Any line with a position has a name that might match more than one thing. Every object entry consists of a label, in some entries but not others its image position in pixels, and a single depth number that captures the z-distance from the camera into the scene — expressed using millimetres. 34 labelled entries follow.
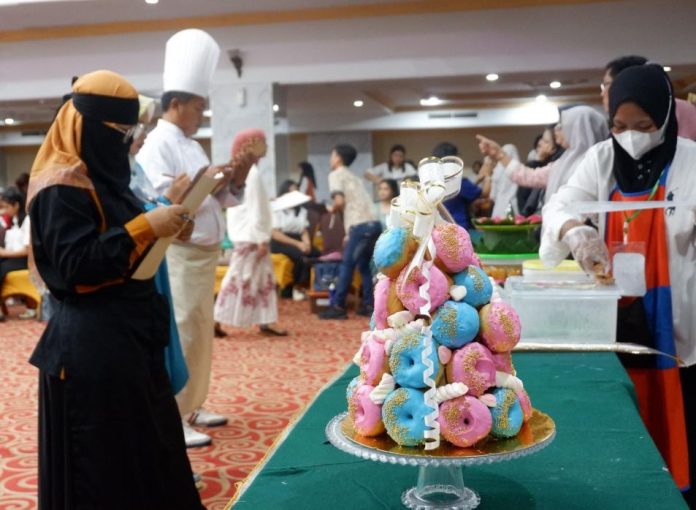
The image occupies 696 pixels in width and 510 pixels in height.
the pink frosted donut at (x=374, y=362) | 921
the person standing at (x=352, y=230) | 6266
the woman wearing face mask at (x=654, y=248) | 1696
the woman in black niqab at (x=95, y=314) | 1623
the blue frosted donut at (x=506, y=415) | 894
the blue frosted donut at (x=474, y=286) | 933
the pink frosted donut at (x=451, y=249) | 924
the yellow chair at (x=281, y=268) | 7301
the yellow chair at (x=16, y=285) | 6602
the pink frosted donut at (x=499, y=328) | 917
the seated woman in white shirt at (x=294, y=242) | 7262
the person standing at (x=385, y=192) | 6469
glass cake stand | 849
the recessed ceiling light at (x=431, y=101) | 12375
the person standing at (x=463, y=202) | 4379
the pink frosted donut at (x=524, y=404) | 941
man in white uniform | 2812
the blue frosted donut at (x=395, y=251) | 933
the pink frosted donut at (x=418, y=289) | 905
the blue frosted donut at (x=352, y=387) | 971
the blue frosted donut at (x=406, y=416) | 871
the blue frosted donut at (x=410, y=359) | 883
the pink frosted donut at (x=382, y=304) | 952
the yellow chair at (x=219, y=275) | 6453
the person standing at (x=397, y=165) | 9258
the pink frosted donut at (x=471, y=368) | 886
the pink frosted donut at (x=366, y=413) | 917
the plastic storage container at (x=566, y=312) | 1771
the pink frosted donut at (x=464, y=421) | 865
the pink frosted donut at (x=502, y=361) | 940
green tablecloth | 963
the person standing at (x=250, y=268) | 5051
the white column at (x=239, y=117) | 7367
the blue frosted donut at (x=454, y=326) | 895
